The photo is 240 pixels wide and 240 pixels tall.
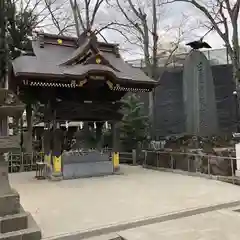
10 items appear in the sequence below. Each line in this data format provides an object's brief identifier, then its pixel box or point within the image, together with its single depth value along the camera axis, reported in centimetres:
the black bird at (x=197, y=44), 1568
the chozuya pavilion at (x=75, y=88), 1019
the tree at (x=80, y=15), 1875
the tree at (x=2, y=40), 1416
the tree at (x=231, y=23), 1552
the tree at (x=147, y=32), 1853
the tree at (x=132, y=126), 1571
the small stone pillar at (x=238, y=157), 941
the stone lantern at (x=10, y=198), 437
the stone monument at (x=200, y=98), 1430
